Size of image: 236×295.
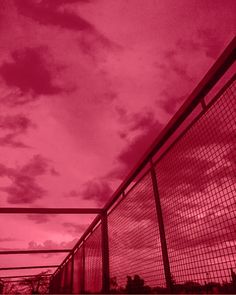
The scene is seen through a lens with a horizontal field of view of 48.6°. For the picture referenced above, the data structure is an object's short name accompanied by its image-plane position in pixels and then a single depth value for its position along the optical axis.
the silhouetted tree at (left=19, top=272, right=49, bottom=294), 18.34
